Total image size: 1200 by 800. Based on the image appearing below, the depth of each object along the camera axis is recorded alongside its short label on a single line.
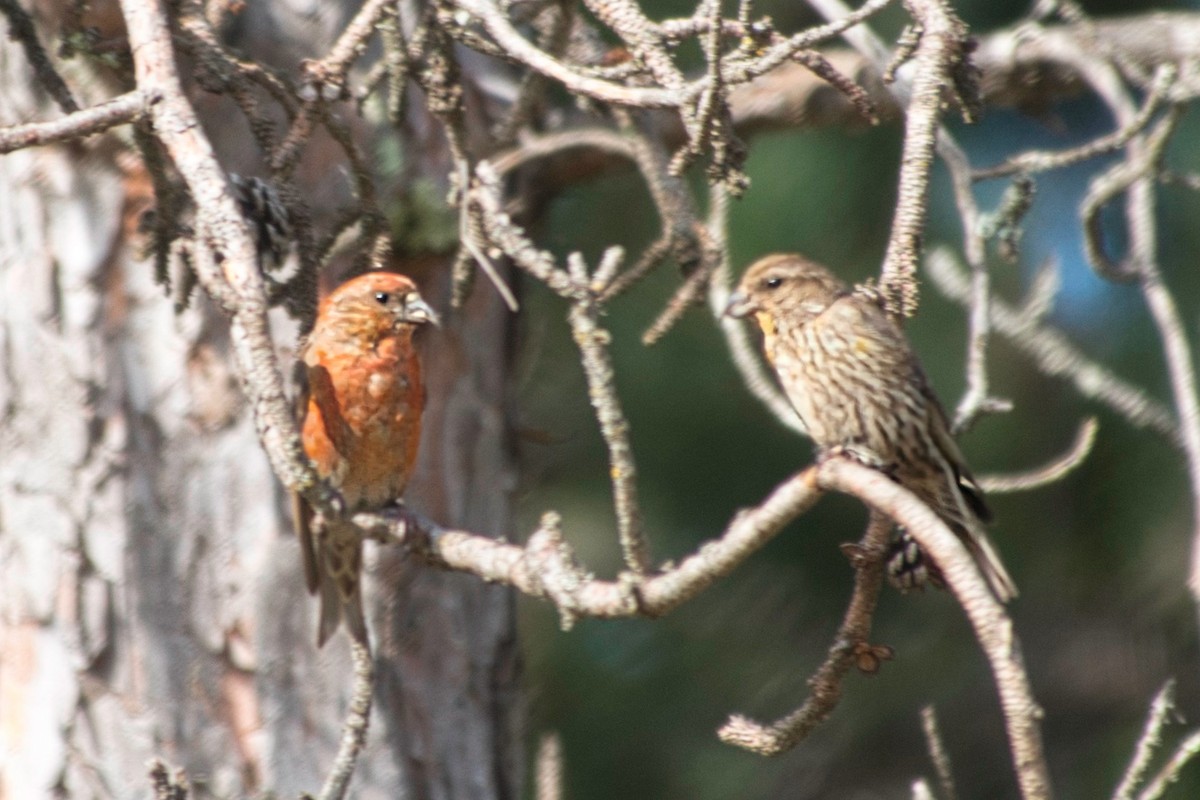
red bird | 7.66
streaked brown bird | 6.88
